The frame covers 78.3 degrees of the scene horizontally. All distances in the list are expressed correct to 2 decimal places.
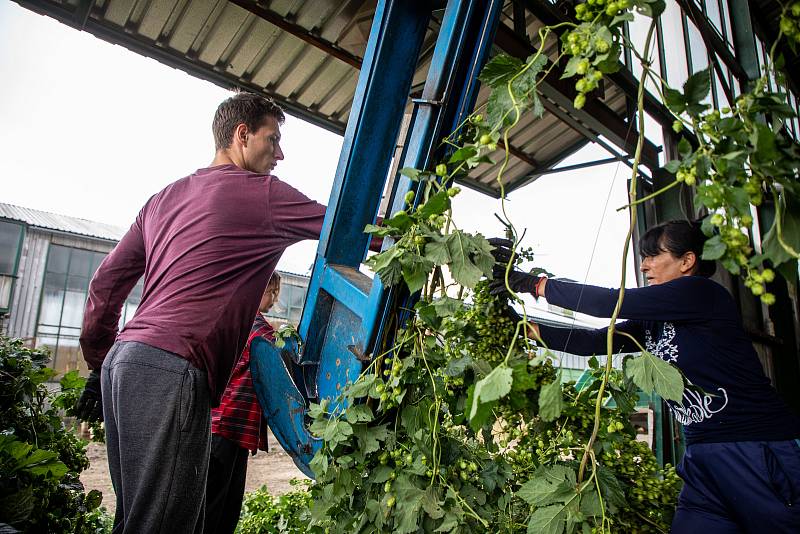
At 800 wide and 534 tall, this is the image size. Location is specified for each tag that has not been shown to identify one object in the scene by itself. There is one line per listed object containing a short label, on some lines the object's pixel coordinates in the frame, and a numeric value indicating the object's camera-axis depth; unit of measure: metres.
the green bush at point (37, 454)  2.01
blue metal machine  1.61
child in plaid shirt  3.00
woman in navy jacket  1.71
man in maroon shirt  1.44
